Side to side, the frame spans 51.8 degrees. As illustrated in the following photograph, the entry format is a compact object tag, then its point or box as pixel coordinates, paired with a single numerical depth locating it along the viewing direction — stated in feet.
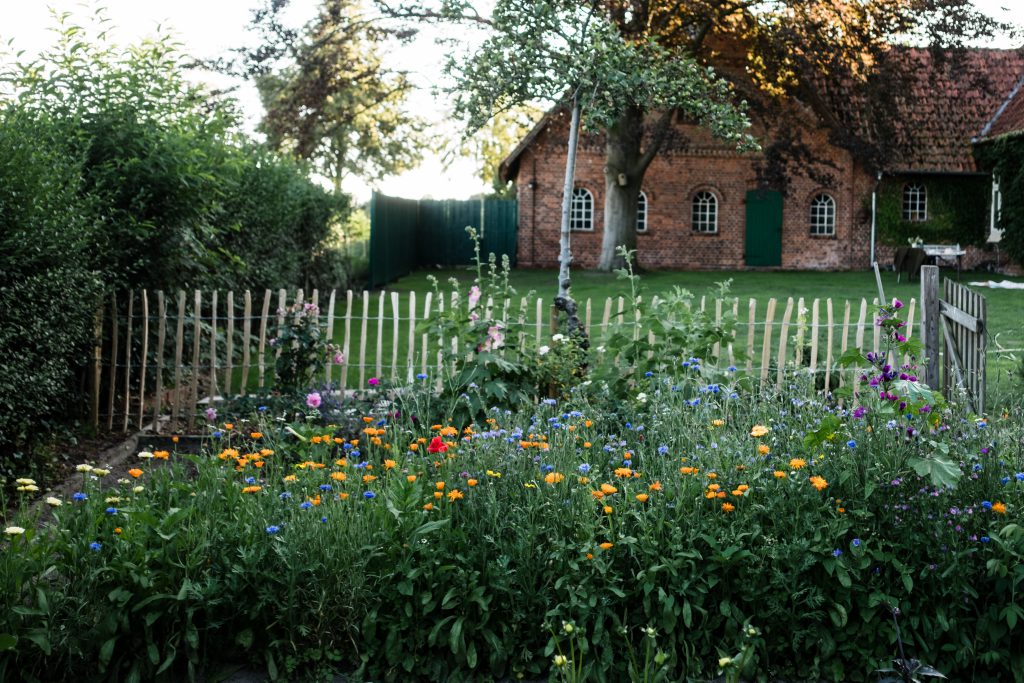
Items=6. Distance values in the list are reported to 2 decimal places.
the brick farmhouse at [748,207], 95.76
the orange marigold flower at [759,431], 14.03
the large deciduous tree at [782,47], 65.41
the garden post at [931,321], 26.02
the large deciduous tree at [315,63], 65.36
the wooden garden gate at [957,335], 21.48
